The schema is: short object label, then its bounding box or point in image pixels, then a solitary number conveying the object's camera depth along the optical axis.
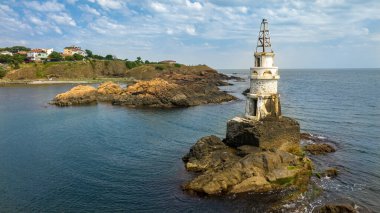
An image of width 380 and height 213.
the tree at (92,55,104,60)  194.61
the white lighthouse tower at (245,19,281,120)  29.25
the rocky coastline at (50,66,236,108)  65.97
